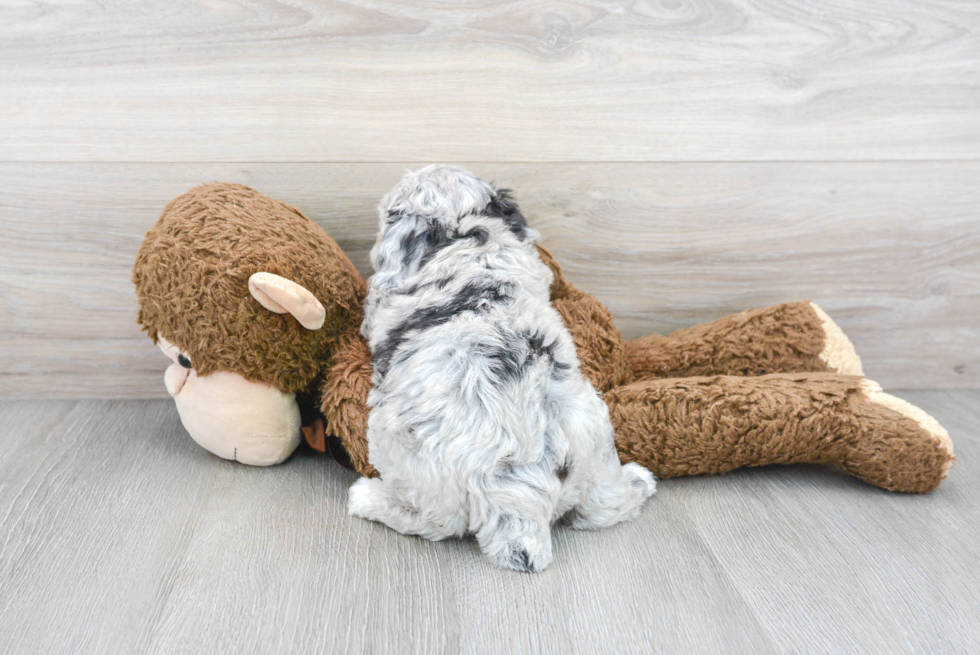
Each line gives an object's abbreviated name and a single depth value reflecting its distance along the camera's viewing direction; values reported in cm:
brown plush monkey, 111
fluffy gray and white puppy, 94
